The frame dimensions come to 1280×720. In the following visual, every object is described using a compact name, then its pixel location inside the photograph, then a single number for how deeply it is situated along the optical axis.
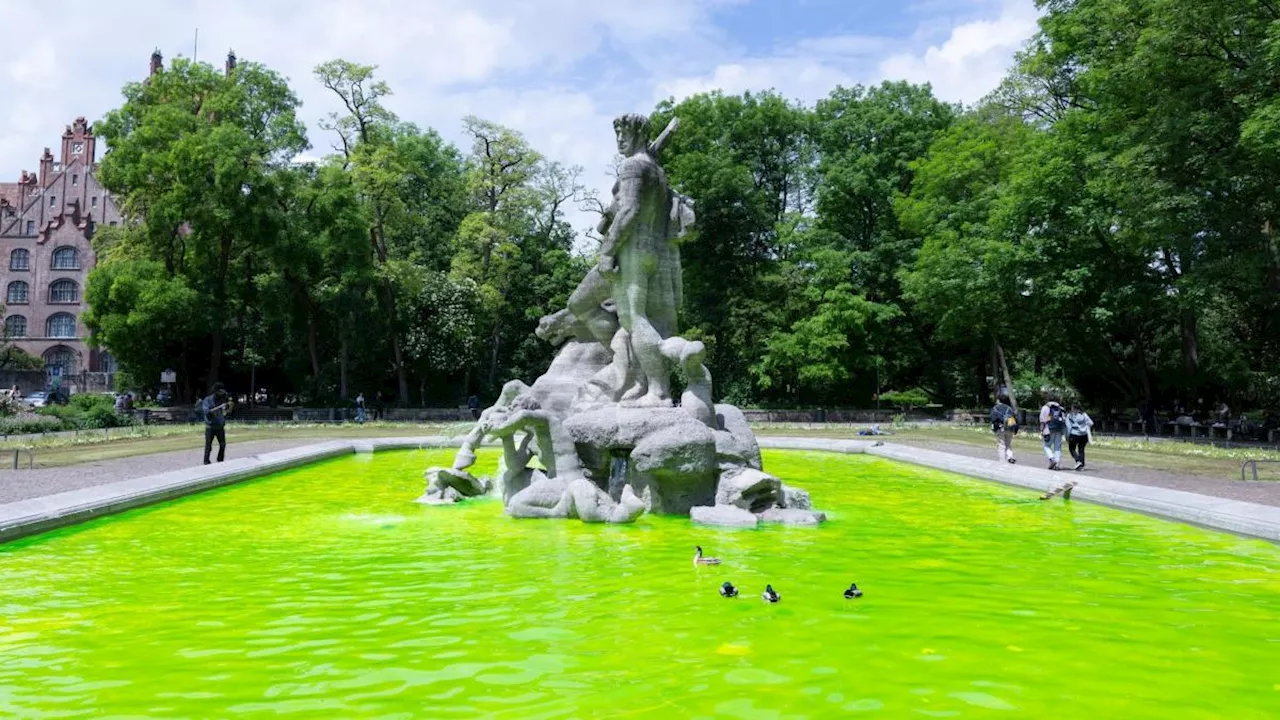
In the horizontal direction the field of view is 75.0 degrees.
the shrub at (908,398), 46.81
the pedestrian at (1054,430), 16.00
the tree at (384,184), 40.81
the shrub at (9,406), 31.69
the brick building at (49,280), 71.38
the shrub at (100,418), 29.97
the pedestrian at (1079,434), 15.93
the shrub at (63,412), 29.99
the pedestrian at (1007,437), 17.33
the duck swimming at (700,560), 7.43
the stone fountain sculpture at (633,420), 10.27
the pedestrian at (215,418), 16.39
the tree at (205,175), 37.59
